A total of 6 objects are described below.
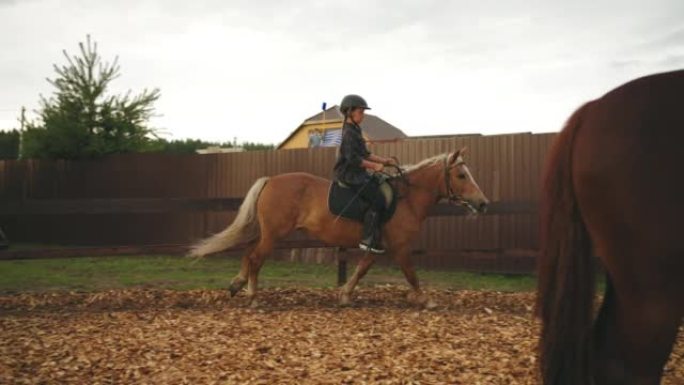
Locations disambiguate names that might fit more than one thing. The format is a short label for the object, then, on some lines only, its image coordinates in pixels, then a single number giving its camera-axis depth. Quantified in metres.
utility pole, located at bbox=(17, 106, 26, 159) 15.82
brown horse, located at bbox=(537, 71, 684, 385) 2.31
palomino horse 7.32
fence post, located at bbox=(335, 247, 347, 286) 8.72
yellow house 27.76
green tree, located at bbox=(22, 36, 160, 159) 14.55
